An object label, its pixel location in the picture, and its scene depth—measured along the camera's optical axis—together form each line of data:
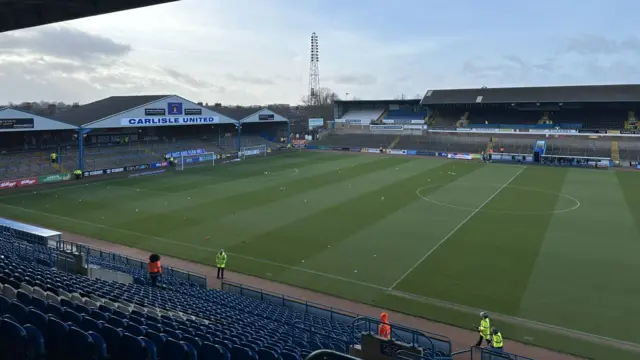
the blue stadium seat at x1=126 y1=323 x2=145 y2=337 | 7.97
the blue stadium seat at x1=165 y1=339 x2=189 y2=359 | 7.11
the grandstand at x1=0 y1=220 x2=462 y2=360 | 6.84
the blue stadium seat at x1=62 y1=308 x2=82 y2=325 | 8.00
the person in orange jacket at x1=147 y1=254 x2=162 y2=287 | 17.28
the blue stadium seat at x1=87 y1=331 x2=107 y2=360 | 6.64
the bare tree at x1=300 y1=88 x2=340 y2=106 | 155.20
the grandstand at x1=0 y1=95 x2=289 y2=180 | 46.34
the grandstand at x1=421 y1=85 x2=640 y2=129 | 74.69
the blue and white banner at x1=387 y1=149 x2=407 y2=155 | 77.50
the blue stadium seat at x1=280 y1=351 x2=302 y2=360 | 7.91
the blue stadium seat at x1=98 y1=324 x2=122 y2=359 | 7.00
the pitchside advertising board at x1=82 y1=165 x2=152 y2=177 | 50.03
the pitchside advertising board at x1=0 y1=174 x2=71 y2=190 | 42.12
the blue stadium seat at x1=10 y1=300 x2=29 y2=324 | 7.74
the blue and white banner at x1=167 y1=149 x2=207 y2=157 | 61.30
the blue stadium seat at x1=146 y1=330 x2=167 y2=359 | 7.32
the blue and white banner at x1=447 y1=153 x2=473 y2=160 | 71.06
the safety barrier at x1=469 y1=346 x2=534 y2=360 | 12.41
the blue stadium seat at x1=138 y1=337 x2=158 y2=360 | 6.75
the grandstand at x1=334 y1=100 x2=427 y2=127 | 92.62
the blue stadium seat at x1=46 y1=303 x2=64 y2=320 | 8.39
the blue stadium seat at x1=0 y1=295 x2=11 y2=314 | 8.06
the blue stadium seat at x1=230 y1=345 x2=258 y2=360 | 7.37
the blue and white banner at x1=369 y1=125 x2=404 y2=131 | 86.12
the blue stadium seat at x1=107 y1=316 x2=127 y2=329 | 8.40
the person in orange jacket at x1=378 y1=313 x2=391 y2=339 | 12.26
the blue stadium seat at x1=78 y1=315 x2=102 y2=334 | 7.63
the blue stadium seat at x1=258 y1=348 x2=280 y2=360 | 7.61
